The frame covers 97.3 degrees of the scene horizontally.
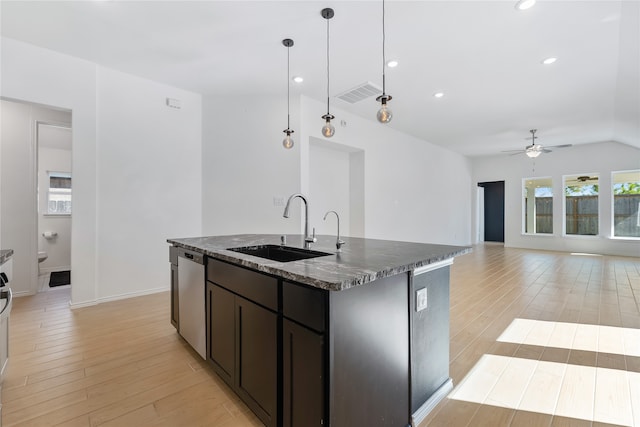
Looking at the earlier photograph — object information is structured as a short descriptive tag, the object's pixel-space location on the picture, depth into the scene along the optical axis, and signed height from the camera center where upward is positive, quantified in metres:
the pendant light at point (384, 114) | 2.14 +0.77
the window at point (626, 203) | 7.14 +0.30
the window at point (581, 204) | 7.71 +0.30
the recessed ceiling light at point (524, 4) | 2.43 +1.85
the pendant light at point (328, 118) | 2.54 +0.87
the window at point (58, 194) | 5.42 +0.40
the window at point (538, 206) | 8.48 +0.28
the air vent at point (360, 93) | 3.80 +1.75
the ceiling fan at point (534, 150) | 6.00 +1.40
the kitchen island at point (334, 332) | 1.16 -0.59
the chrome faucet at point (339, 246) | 1.92 -0.22
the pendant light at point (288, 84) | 3.01 +1.85
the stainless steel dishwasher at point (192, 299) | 2.05 -0.66
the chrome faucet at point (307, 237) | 2.10 -0.18
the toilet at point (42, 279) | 4.28 -1.08
